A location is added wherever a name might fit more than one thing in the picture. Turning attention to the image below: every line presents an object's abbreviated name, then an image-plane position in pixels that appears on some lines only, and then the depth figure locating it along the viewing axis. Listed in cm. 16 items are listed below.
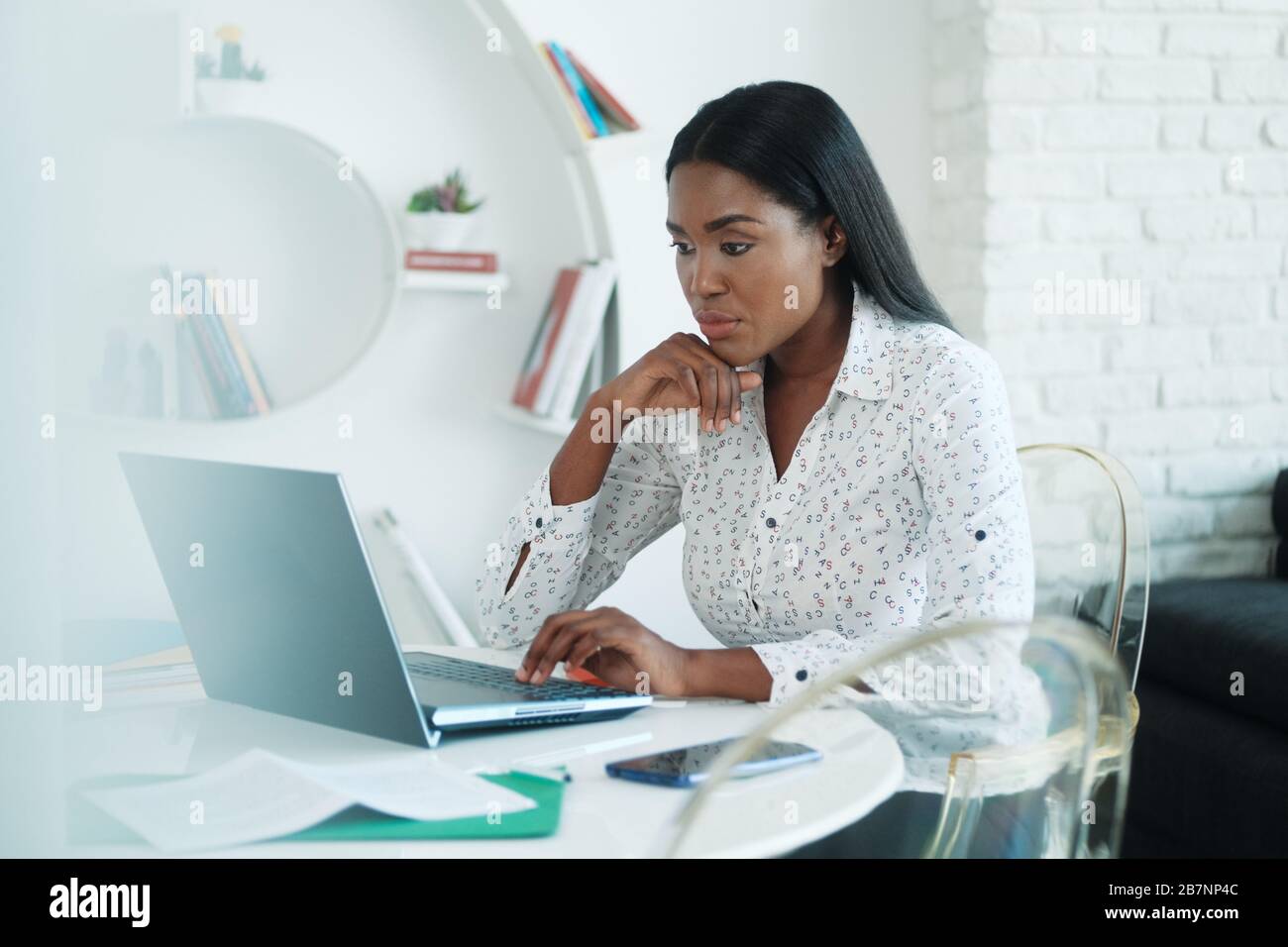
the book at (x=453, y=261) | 257
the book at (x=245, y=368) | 244
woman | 152
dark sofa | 235
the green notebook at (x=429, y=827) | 87
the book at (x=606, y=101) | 259
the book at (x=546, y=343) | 258
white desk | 87
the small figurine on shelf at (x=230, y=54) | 243
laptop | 99
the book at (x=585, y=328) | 255
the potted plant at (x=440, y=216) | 256
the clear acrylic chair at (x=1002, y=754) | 71
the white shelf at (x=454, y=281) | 256
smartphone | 99
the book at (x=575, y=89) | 258
